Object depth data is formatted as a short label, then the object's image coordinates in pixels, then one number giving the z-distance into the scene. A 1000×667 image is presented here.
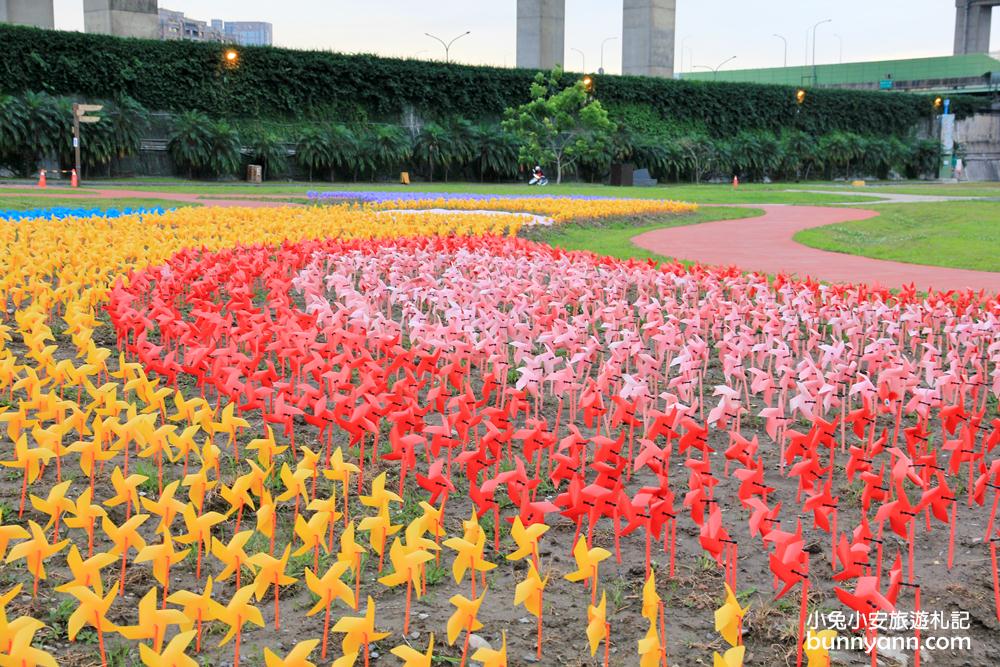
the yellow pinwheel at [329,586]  2.57
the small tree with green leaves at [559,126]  41.47
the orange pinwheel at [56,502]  3.16
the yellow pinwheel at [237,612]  2.49
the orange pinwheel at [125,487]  3.30
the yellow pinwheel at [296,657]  2.19
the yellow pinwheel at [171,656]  2.17
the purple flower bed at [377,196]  24.64
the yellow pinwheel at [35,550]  2.80
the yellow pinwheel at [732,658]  2.12
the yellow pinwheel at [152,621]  2.39
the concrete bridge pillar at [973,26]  88.44
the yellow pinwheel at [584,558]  2.76
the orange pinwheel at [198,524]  3.05
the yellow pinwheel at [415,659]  2.18
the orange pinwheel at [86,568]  2.62
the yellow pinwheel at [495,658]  2.18
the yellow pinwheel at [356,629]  2.39
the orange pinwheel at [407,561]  2.75
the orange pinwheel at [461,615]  2.44
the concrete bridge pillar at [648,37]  50.25
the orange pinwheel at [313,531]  3.00
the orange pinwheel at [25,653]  2.16
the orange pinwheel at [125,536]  2.90
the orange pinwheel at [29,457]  3.58
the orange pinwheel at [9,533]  2.85
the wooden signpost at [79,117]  30.23
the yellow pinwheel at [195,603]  2.52
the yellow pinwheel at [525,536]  2.86
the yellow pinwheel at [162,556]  2.78
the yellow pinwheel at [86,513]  3.09
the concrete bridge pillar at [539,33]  50.72
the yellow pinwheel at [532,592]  2.63
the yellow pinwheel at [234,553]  2.87
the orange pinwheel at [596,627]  2.41
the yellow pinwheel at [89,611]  2.44
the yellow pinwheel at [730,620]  2.36
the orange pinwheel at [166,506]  3.06
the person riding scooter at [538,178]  39.72
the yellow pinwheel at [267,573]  2.73
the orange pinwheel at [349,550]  2.79
